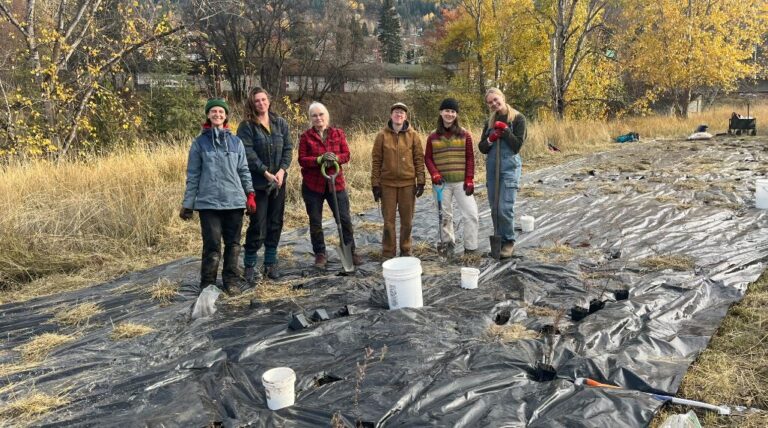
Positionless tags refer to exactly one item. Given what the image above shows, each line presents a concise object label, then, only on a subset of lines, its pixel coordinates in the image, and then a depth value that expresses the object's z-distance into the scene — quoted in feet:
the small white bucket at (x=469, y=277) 11.35
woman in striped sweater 13.73
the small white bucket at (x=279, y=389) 6.86
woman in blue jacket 11.43
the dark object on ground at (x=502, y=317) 9.61
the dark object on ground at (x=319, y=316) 9.66
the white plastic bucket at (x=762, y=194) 16.79
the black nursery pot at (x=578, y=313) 9.36
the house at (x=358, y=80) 102.42
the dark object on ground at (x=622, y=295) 10.36
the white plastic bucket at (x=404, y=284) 9.85
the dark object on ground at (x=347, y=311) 10.06
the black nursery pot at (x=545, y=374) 7.37
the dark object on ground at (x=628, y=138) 41.52
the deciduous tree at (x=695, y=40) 53.88
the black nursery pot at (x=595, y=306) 9.61
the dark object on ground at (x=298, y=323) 9.34
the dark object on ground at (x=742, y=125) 40.32
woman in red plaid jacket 13.28
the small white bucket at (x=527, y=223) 16.39
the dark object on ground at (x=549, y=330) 8.79
